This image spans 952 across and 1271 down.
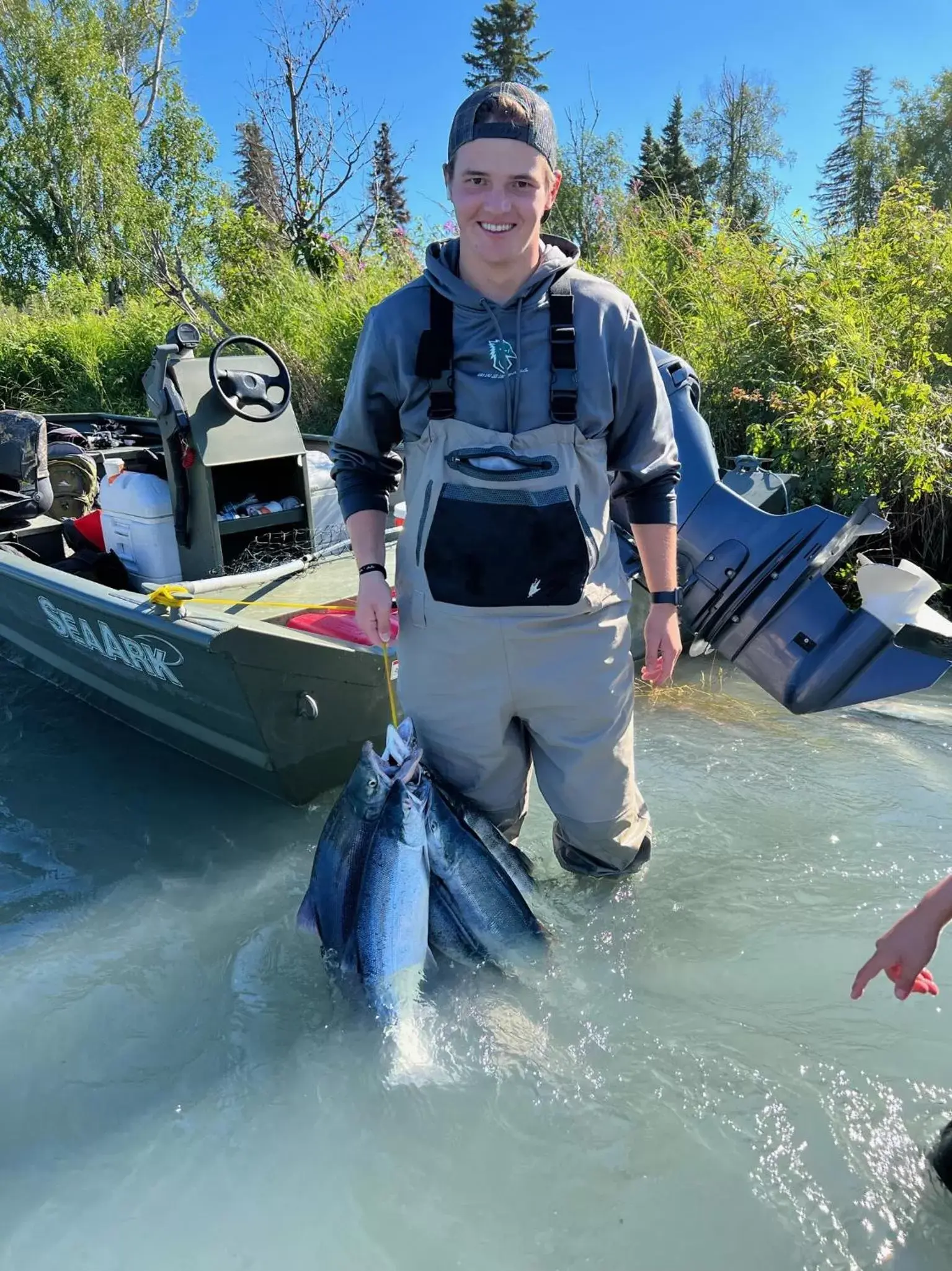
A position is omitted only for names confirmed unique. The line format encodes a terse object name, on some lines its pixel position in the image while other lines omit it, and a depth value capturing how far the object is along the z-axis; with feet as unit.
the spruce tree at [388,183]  51.31
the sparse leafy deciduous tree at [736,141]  96.73
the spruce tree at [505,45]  96.07
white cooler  13.91
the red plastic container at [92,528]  16.38
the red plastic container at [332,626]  11.25
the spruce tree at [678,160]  98.22
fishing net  14.37
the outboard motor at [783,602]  9.05
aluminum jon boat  9.71
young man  6.64
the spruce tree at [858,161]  91.50
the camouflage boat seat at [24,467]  16.83
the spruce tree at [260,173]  51.72
